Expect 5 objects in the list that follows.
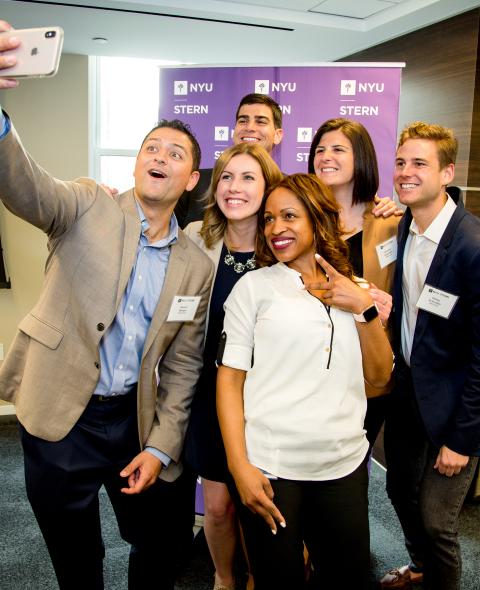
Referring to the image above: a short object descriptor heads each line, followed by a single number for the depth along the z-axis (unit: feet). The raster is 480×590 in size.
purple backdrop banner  10.47
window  16.24
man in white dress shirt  6.01
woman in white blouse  4.92
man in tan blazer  5.40
